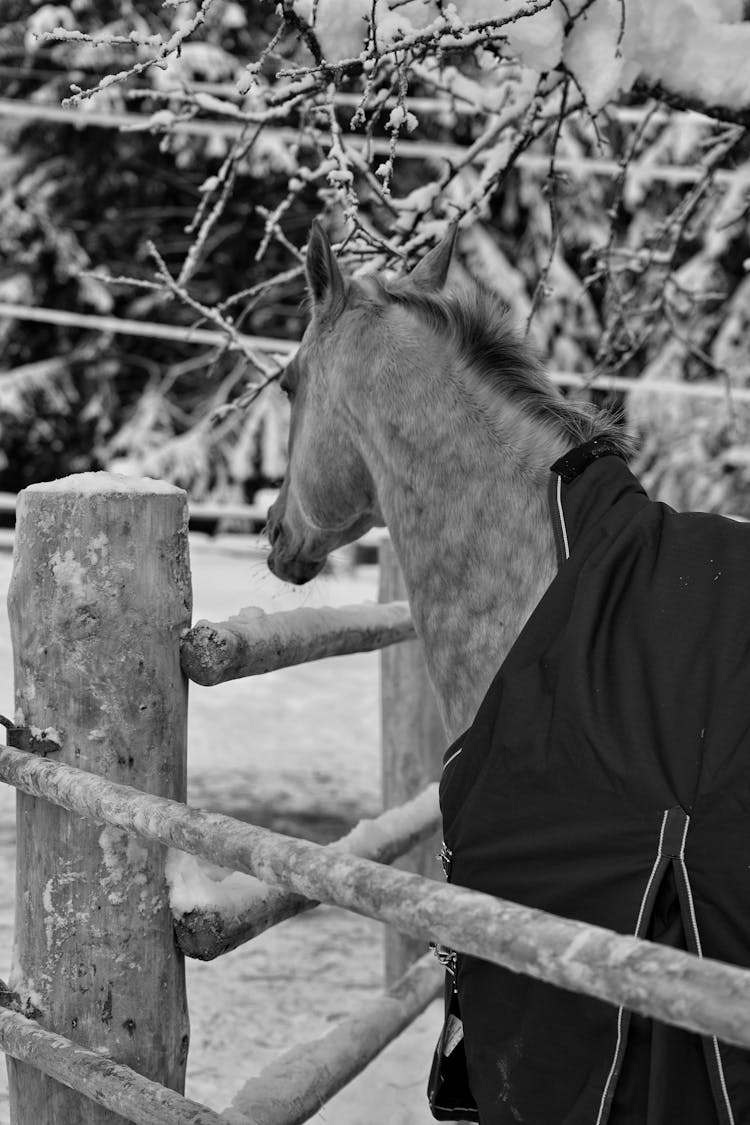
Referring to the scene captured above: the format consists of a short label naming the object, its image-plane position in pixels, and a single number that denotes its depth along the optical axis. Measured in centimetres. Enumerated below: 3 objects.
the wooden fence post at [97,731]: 180
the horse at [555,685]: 149
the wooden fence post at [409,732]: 351
